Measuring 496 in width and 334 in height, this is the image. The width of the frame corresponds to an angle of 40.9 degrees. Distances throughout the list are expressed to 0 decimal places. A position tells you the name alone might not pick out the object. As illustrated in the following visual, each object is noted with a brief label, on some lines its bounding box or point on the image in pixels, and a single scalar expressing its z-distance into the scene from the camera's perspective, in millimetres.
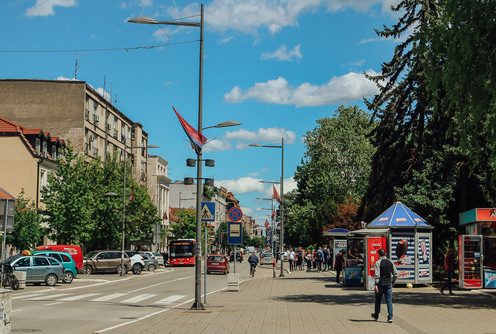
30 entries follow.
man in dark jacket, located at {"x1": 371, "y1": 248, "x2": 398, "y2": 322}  16516
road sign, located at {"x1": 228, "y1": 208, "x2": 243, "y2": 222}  25609
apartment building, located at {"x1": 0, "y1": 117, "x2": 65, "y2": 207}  51781
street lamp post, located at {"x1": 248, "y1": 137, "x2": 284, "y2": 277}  44469
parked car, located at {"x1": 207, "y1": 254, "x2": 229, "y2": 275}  51312
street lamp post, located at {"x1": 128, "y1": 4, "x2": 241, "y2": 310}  19406
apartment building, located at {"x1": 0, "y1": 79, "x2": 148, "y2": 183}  61406
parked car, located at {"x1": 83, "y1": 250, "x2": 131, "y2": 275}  47375
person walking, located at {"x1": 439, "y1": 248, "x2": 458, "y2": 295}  25536
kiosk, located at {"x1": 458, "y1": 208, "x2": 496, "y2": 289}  26139
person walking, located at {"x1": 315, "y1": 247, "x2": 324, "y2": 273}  53438
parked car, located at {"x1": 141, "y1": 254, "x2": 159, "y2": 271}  55906
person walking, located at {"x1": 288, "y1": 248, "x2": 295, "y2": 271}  57719
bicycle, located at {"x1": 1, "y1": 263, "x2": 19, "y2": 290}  29469
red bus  69000
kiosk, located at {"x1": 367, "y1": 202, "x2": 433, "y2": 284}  29109
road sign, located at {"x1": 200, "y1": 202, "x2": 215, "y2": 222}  21406
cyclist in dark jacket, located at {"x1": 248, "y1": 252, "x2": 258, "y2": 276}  45844
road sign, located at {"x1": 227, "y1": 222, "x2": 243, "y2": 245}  26250
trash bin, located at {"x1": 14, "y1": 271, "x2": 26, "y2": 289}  30250
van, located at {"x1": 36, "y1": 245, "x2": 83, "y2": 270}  42156
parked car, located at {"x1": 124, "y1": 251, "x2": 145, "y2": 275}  49594
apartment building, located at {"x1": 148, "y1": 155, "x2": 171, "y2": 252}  97875
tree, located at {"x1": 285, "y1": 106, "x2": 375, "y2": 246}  72938
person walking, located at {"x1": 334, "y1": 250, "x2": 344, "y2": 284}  34781
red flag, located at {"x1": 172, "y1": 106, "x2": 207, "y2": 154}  20109
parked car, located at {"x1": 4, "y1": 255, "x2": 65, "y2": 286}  32469
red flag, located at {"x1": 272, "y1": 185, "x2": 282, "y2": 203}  45528
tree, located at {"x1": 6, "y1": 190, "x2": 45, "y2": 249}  39969
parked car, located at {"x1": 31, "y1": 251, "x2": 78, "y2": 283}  36750
